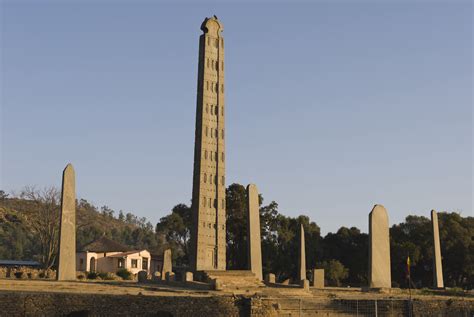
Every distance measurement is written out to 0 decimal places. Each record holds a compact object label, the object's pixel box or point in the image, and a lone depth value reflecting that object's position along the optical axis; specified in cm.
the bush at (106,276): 4061
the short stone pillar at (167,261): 3812
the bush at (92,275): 3912
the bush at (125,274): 4606
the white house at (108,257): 6016
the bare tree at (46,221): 4597
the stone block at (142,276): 3328
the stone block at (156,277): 3388
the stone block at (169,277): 3174
